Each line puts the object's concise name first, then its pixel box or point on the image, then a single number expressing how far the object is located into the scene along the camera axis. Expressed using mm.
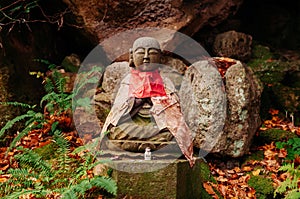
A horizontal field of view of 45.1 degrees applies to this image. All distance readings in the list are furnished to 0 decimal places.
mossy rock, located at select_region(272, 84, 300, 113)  8188
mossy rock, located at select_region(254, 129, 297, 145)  6977
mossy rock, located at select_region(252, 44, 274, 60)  9352
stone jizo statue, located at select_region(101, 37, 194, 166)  4543
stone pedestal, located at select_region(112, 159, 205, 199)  4340
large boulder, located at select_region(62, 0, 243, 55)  7941
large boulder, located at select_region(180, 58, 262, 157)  6469
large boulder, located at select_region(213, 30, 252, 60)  8672
